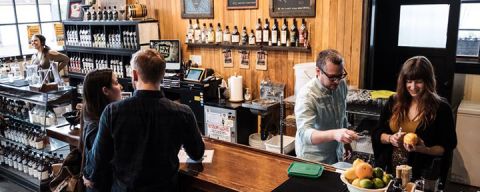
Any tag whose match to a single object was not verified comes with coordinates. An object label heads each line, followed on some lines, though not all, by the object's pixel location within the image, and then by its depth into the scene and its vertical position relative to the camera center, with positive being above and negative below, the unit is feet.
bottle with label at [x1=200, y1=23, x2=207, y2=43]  17.56 -0.25
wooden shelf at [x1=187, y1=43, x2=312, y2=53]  14.97 -0.77
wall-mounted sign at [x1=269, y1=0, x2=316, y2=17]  14.53 +0.67
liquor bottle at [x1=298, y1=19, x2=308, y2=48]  14.66 -0.26
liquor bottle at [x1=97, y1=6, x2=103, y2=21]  20.38 +0.71
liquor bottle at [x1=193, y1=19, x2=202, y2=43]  17.78 -0.17
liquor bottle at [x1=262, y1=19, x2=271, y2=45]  15.49 -0.18
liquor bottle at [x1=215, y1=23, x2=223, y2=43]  17.03 -0.26
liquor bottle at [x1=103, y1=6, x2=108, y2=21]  20.12 +0.70
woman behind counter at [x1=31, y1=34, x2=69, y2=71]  16.88 -1.02
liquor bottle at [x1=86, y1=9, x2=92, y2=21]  20.82 +0.73
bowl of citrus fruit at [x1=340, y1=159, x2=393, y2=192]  5.23 -1.98
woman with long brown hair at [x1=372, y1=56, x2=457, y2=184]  7.66 -1.84
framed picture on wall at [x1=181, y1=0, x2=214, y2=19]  17.28 +0.82
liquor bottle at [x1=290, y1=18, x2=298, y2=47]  14.90 -0.23
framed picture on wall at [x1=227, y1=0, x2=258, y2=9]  15.83 +0.91
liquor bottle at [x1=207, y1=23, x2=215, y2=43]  17.31 -0.30
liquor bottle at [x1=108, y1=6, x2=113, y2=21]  19.89 +0.71
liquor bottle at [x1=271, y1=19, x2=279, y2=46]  15.26 -0.19
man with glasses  7.70 -1.64
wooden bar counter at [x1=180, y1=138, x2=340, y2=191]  6.51 -2.43
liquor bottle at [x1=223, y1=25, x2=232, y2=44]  16.80 -0.34
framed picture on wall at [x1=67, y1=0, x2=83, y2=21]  22.12 +1.11
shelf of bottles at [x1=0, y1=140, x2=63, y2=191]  14.03 -4.75
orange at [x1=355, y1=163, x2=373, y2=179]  5.35 -1.88
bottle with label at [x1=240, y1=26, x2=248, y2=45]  16.16 -0.34
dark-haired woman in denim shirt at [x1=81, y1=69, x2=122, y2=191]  7.29 -1.26
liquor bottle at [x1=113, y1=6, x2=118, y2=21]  19.66 +0.68
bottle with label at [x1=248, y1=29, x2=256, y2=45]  15.99 -0.45
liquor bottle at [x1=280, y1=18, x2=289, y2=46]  15.05 -0.22
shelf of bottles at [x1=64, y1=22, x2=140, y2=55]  18.97 -0.43
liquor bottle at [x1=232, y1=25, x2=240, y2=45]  16.46 -0.30
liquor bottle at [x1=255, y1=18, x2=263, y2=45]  15.66 -0.18
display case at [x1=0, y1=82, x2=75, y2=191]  13.70 -3.60
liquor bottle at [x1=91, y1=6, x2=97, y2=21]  20.58 +0.72
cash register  16.43 -2.16
